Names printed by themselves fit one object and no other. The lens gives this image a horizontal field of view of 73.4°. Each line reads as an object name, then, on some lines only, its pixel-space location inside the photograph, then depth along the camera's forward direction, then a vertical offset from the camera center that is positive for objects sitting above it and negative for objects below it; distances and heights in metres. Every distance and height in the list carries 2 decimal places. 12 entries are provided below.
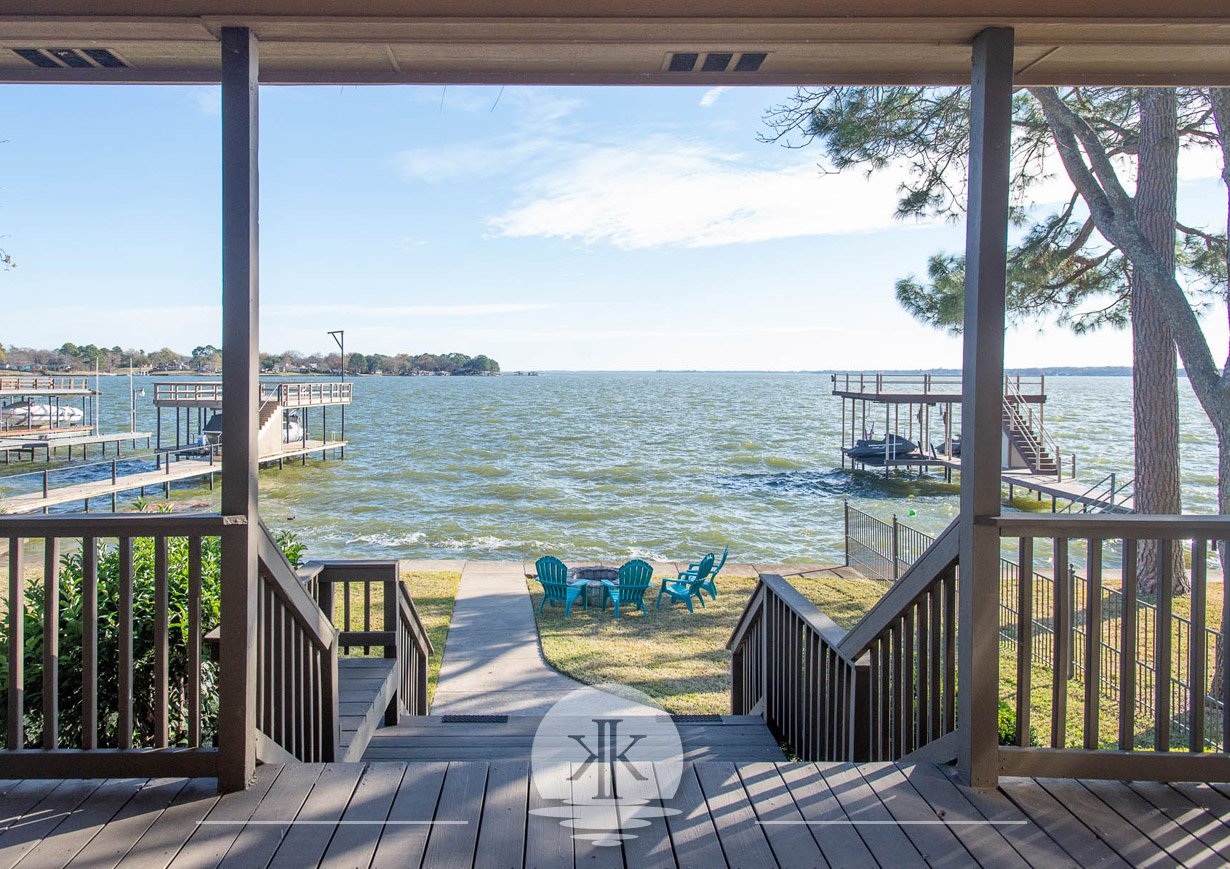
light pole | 31.31 +2.48
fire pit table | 9.90 -2.15
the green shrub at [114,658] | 2.90 -0.91
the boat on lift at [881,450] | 30.36 -1.53
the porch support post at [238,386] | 2.37 +0.04
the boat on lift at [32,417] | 30.96 -0.69
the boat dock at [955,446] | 19.80 -1.21
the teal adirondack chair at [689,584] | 9.95 -2.16
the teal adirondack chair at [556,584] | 9.44 -2.07
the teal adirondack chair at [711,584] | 10.26 -2.24
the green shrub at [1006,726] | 3.55 -1.40
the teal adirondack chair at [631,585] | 9.68 -2.11
